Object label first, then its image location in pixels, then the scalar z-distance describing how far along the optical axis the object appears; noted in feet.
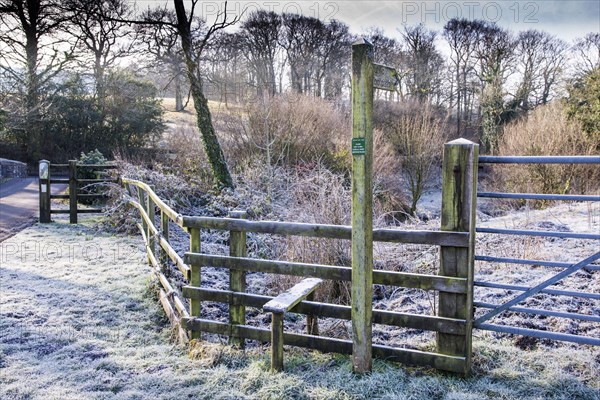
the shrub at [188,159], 43.69
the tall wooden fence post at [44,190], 37.58
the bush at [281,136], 52.06
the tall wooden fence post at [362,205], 10.88
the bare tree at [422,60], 128.77
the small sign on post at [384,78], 11.05
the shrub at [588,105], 51.06
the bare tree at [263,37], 129.49
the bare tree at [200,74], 41.91
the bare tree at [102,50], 74.97
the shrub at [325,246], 21.33
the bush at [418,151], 67.46
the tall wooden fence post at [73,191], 37.88
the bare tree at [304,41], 132.87
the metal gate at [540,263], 10.74
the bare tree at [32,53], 80.28
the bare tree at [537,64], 113.50
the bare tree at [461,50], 134.00
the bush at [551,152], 49.11
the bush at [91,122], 91.15
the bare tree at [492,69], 102.01
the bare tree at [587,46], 116.47
